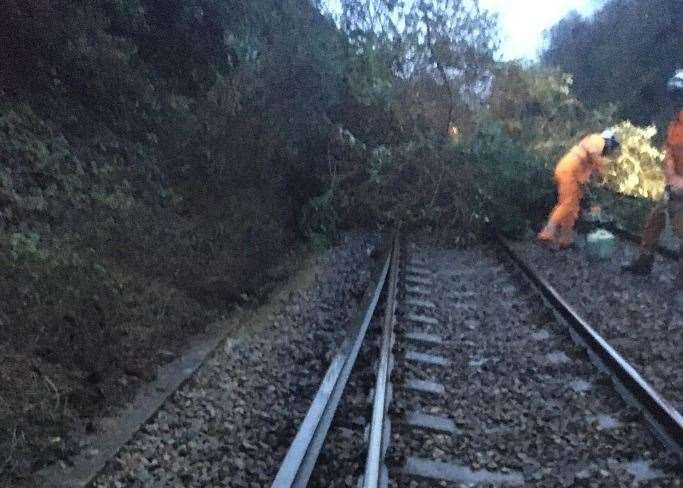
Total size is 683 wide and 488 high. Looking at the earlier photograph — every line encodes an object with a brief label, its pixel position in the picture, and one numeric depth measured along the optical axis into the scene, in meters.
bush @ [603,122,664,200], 17.89
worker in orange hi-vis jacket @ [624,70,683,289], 8.98
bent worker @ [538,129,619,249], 11.71
